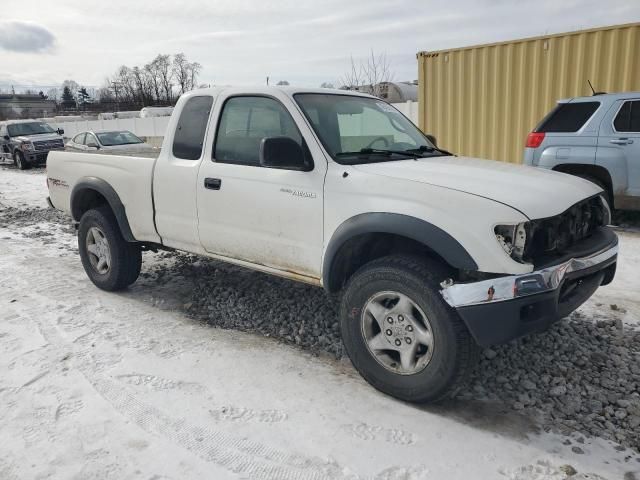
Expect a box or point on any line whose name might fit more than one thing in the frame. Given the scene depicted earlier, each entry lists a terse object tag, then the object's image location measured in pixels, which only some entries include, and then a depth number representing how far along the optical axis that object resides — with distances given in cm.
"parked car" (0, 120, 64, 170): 1919
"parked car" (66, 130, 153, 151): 1480
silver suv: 695
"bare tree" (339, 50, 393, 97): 1539
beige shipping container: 881
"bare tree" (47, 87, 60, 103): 8724
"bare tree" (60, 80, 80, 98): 8444
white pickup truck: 279
